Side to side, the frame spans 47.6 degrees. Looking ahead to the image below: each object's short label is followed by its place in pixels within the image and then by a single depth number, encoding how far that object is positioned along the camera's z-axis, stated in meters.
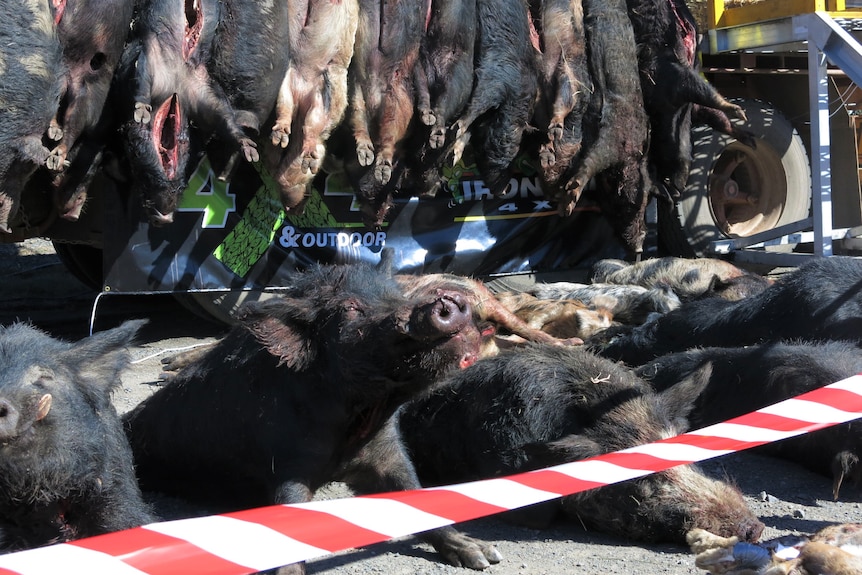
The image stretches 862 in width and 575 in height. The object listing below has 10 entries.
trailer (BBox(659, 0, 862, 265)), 8.40
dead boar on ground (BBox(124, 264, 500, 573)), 3.74
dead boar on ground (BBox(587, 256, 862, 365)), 5.50
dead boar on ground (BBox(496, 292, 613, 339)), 7.44
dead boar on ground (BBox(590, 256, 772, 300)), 7.30
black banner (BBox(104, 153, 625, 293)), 7.75
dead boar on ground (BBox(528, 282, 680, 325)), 7.78
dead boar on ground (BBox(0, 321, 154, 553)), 3.10
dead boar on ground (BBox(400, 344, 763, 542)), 4.07
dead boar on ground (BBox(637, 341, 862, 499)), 4.70
